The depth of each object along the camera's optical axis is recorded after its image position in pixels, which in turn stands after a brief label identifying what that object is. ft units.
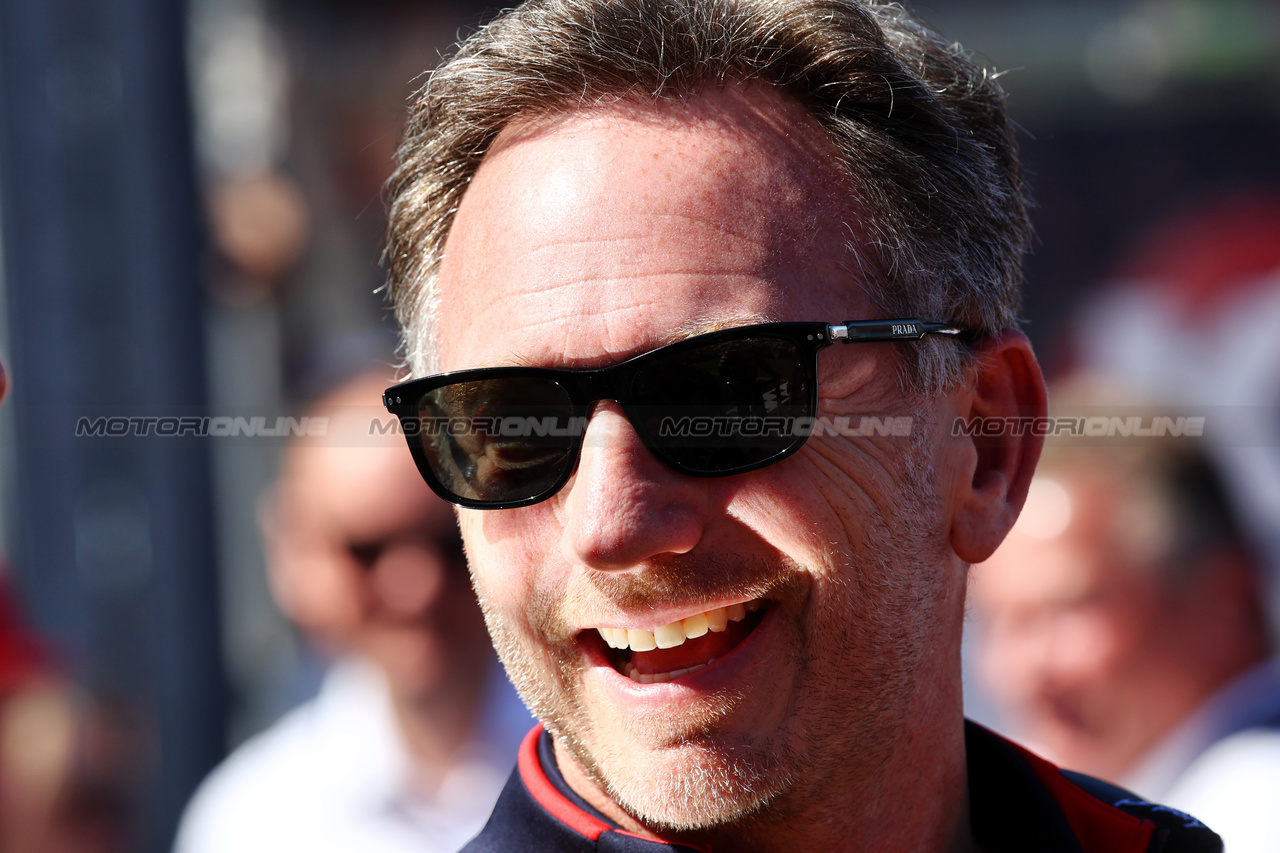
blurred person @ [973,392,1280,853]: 23.07
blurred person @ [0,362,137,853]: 23.32
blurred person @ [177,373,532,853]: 23.41
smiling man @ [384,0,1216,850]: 10.51
